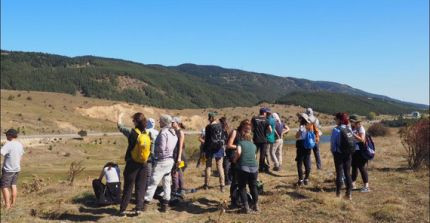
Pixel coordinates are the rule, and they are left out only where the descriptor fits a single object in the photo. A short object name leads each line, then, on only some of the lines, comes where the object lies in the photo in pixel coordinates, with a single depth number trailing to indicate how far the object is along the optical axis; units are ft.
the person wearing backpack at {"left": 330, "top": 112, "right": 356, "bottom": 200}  31.48
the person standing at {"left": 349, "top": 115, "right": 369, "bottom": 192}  34.40
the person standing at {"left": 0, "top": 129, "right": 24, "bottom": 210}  31.65
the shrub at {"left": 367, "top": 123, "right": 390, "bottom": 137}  119.55
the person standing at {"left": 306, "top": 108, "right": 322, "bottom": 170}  39.45
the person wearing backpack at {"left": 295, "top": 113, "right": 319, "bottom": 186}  35.42
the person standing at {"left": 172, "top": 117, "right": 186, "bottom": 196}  29.78
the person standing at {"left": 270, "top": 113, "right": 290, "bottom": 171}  42.37
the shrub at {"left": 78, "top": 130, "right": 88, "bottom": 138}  189.80
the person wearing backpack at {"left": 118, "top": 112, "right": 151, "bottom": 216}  27.30
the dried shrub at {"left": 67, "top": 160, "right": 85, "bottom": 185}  43.85
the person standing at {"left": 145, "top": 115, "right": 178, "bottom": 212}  28.40
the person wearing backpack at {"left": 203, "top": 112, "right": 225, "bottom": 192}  33.22
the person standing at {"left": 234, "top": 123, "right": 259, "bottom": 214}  28.63
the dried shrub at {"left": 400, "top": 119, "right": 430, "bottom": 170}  47.24
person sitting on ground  32.04
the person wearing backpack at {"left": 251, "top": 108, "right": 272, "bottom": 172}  38.73
